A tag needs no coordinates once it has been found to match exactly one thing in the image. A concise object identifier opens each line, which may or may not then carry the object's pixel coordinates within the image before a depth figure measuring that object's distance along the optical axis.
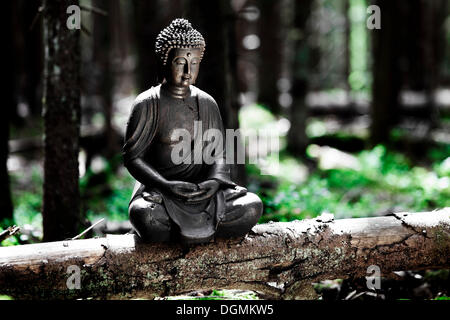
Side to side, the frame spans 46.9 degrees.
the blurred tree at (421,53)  12.00
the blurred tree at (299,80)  10.70
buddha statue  4.03
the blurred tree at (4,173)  6.12
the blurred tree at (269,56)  17.03
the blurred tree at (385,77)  11.45
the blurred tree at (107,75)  9.88
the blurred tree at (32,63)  14.93
